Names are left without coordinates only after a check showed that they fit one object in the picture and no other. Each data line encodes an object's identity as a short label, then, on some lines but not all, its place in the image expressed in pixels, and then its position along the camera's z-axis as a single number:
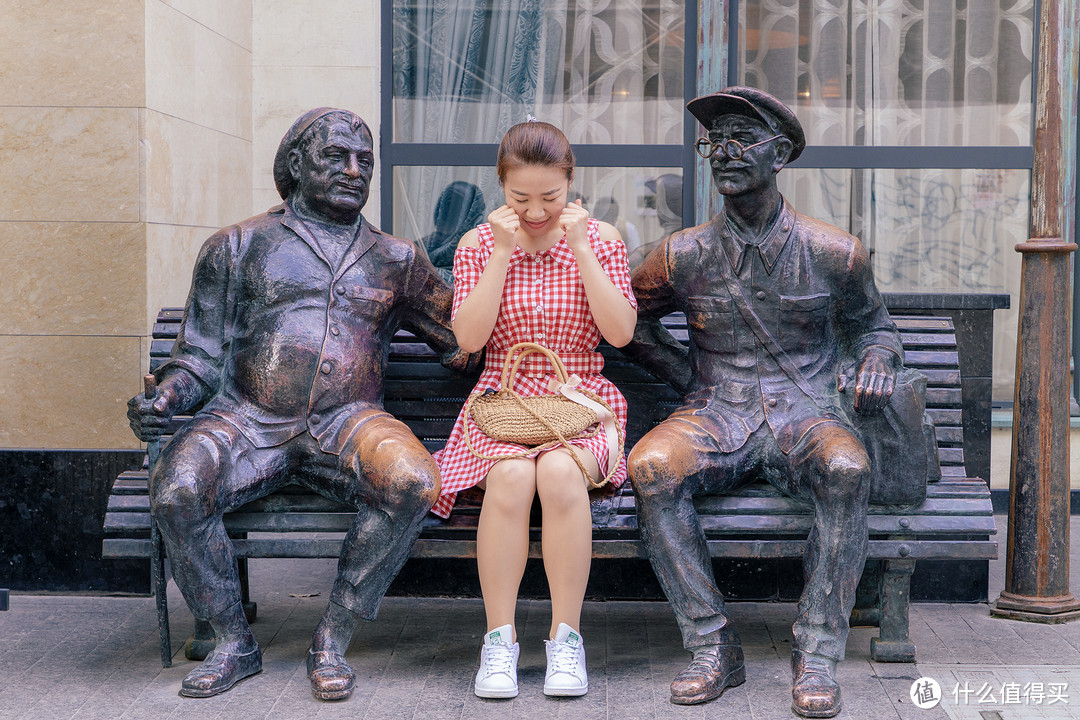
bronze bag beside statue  4.01
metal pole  4.63
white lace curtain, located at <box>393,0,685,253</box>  6.48
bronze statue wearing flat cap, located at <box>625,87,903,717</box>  3.79
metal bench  3.98
